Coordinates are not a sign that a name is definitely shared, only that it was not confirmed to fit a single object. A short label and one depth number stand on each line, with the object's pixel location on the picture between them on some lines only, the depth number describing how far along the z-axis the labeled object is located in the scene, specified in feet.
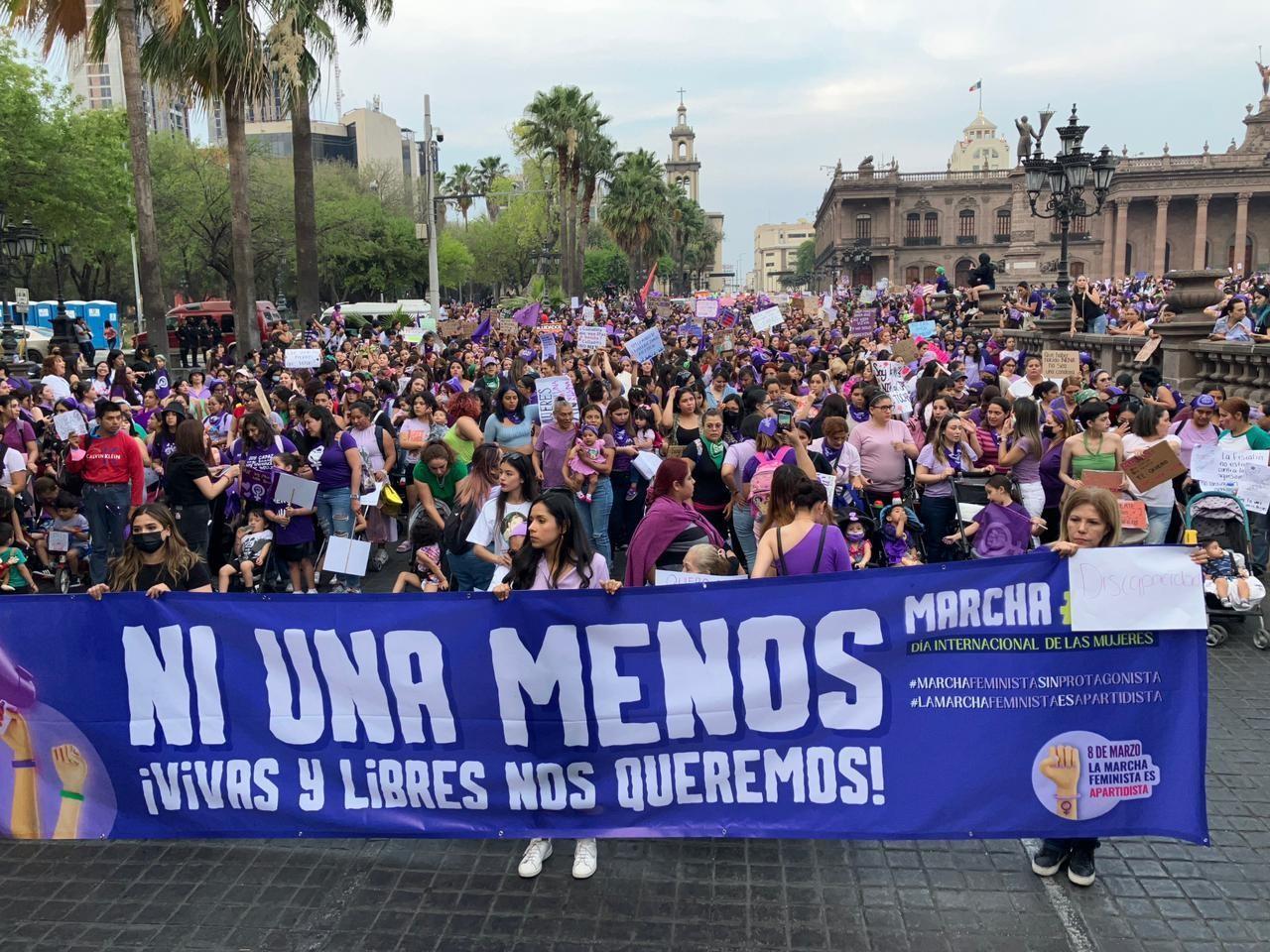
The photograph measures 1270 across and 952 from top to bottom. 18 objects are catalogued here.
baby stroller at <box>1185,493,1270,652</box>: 25.72
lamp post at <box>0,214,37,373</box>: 67.00
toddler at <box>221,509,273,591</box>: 26.86
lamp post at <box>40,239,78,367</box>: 74.13
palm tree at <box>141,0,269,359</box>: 72.54
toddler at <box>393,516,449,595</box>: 22.49
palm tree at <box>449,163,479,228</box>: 282.97
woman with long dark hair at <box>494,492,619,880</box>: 15.70
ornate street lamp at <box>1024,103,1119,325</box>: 57.06
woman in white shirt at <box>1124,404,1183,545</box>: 25.89
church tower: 637.71
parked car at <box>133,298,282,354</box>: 111.45
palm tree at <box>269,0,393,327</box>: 76.13
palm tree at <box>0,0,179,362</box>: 66.08
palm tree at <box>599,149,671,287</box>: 215.10
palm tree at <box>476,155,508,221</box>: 285.84
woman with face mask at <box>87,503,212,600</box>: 16.47
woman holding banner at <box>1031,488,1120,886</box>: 14.49
